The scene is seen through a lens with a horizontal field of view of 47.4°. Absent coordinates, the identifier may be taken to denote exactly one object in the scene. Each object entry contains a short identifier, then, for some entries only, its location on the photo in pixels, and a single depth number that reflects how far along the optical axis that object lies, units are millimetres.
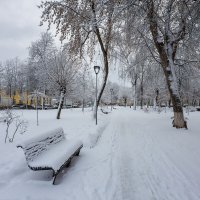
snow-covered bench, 4504
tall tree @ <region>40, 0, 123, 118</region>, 13250
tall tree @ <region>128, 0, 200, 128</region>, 11742
